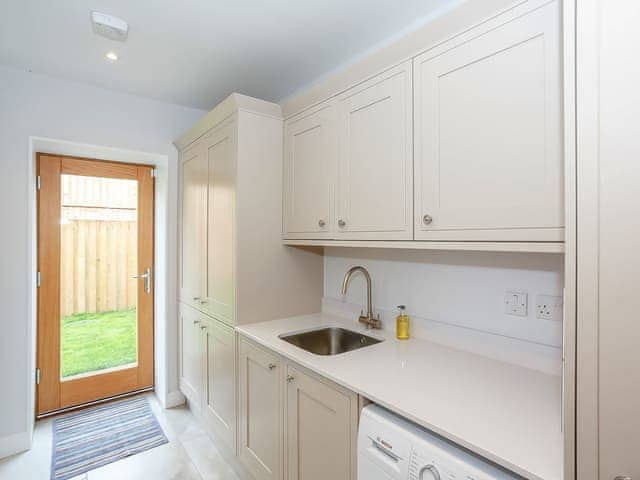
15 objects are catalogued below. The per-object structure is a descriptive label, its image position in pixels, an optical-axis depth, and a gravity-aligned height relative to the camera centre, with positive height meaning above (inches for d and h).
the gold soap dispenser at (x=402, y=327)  69.3 -17.8
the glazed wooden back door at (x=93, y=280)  103.7 -13.6
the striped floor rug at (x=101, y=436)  84.6 -54.7
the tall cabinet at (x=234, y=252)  78.7 -3.3
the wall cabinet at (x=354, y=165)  56.9 +14.4
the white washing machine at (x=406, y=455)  34.4 -23.4
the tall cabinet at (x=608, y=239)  25.7 +0.0
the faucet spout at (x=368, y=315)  75.5 -17.1
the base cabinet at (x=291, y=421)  49.5 -30.9
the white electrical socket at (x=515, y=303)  54.9 -10.4
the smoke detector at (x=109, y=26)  66.8 +42.4
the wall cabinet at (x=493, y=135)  40.1 +13.8
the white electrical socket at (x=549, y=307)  51.1 -10.3
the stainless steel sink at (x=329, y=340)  74.7 -22.7
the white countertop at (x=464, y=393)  33.7 -20.2
